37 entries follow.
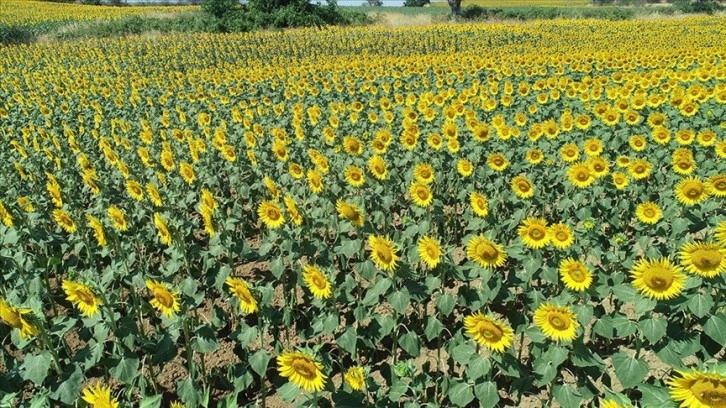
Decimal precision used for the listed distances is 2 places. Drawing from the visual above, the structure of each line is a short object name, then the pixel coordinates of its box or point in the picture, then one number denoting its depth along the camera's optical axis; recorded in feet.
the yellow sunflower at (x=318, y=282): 10.04
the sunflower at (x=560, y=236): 11.57
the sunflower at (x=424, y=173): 16.11
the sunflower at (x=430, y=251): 10.62
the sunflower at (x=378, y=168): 16.24
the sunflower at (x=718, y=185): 13.41
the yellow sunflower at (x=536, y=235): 11.53
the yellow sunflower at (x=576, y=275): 10.17
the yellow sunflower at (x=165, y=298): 9.53
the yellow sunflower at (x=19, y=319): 8.09
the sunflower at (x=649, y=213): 13.99
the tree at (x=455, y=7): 128.08
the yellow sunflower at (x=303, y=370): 7.52
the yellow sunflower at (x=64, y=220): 13.97
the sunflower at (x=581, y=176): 15.88
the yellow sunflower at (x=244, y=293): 9.33
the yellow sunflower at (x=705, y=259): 8.61
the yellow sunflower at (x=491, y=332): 8.35
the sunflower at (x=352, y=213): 11.65
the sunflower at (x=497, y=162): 17.81
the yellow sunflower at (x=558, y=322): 8.77
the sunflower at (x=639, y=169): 16.85
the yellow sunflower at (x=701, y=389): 5.35
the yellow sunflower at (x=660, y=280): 8.79
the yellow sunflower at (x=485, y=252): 10.47
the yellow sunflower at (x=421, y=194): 14.42
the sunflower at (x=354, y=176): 15.98
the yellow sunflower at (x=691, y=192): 13.01
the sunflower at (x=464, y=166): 17.98
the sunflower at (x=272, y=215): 13.02
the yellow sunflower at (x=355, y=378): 8.21
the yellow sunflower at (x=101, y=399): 6.58
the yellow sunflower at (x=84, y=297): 9.20
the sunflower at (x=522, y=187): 15.47
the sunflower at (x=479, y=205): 13.64
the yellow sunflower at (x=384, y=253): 10.12
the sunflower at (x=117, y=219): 13.84
